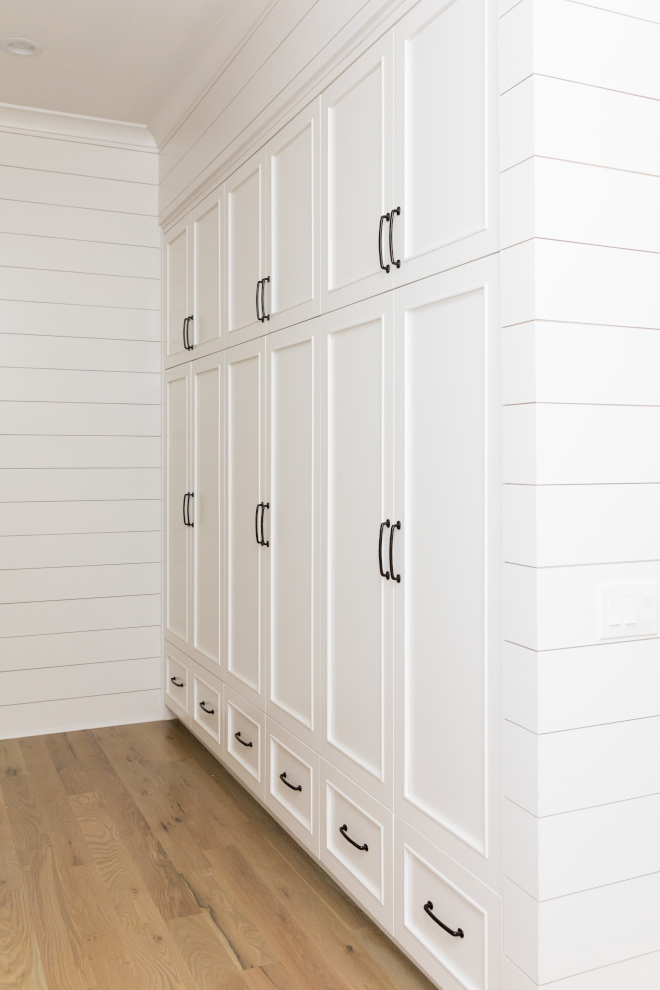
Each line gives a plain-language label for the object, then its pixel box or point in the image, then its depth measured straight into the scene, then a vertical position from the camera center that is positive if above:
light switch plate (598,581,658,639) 1.46 -0.27
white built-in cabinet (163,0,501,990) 1.58 -0.05
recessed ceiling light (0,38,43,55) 2.90 +1.52
